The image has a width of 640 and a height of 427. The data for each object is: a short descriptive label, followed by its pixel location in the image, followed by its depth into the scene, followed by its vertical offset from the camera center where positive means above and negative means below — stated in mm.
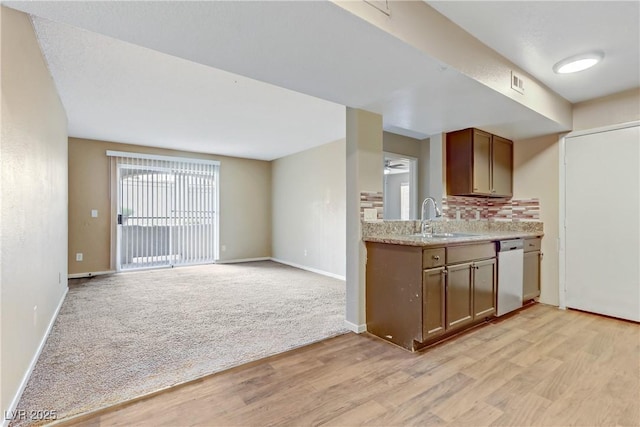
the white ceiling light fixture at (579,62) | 2312 +1186
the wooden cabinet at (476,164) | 3551 +596
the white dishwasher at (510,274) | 3074 -653
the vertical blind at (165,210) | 5668 +58
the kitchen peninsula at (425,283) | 2393 -608
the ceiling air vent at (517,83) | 2482 +1079
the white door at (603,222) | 3031 -104
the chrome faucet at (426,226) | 3262 -148
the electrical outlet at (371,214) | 2873 -13
